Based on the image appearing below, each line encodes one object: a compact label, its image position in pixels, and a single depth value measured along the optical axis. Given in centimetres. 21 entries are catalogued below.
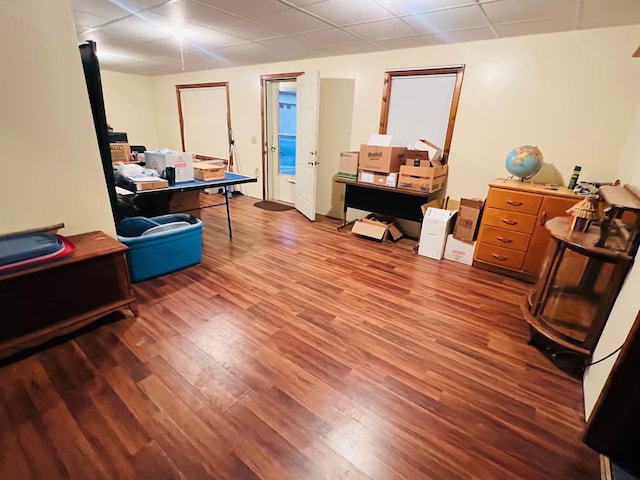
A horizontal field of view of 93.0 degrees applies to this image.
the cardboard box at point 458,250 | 333
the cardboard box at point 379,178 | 368
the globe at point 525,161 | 290
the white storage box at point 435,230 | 340
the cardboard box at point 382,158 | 363
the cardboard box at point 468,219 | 320
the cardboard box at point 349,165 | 402
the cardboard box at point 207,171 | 324
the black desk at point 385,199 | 381
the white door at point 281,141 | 519
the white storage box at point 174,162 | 302
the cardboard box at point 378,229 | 394
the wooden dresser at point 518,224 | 276
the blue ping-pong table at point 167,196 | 312
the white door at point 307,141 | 412
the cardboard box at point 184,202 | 361
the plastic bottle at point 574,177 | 281
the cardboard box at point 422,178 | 341
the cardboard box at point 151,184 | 267
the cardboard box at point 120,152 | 376
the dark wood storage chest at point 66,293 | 170
